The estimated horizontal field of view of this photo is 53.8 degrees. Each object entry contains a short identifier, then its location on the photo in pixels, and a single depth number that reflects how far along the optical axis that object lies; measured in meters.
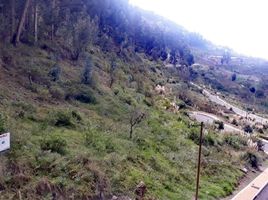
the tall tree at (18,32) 22.85
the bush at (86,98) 21.10
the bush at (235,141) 26.44
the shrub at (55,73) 21.54
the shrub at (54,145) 13.27
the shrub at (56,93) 19.55
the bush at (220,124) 32.94
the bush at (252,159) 24.22
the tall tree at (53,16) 28.34
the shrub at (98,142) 15.21
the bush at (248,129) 36.11
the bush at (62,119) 16.23
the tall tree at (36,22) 25.09
